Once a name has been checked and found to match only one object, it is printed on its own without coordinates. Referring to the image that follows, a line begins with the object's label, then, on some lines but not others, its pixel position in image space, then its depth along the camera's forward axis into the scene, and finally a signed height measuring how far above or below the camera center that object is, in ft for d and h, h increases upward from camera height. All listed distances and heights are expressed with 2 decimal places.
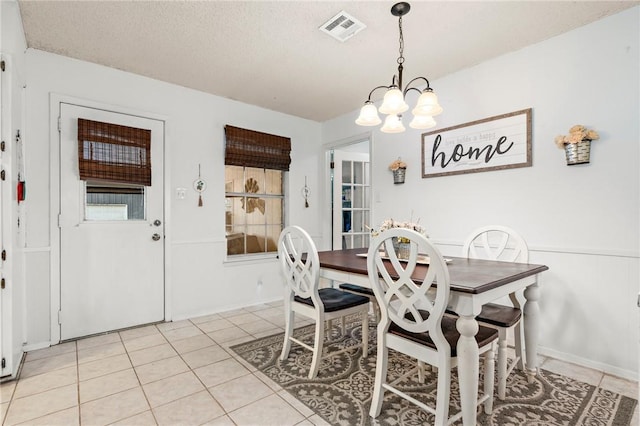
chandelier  6.39 +2.15
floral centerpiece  7.18 -0.65
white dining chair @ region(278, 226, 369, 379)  6.93 -2.05
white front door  9.04 -0.94
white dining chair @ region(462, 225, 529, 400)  6.05 -2.00
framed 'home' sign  8.59 +1.95
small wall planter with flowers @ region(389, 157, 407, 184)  11.35 +1.53
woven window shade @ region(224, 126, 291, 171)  12.08 +2.52
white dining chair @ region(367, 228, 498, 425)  4.84 -1.87
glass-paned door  14.79 +0.59
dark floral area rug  5.57 -3.55
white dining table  4.80 -1.32
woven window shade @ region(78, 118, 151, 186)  9.11 +1.79
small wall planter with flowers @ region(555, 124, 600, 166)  7.32 +1.59
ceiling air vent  7.21 +4.34
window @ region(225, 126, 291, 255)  12.43 +0.99
